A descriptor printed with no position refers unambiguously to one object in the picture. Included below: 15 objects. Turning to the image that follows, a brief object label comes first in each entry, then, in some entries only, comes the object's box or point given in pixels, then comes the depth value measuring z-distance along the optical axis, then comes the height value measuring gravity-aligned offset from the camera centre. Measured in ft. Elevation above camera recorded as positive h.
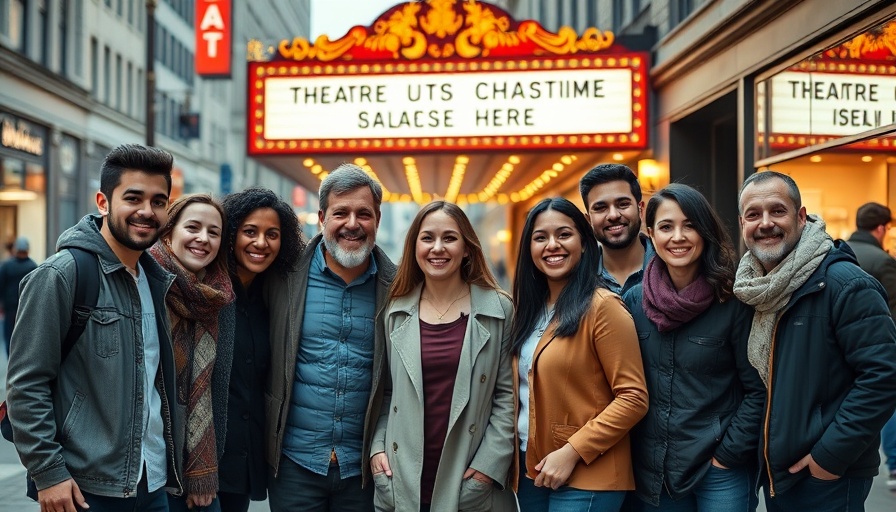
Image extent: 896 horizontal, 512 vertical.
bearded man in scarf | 10.78 -1.03
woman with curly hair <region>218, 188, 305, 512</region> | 13.51 -0.87
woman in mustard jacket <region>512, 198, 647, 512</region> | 11.85 -1.60
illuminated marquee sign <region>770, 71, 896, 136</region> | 22.50 +4.87
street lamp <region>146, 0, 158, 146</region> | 50.00 +10.69
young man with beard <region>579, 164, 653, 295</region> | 15.56 +0.98
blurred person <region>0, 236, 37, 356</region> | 40.32 -0.60
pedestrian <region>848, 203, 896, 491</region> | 23.58 +0.76
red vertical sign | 72.33 +18.85
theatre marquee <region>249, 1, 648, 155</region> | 37.60 +7.81
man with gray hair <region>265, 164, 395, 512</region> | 13.35 -1.57
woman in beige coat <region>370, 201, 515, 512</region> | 12.42 -1.74
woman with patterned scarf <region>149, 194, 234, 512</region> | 12.63 -0.96
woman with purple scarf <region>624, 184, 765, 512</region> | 11.75 -1.45
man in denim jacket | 10.62 -1.31
